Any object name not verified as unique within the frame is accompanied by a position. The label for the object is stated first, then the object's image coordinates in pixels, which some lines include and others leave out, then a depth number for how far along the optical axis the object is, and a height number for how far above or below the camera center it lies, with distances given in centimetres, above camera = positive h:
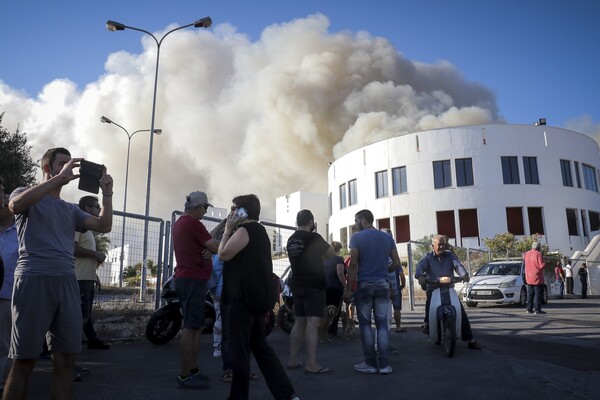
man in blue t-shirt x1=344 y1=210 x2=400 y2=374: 507 -8
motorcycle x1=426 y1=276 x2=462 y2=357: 569 -41
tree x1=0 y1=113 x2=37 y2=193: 2022 +552
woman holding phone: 340 -14
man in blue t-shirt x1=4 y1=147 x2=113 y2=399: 278 +2
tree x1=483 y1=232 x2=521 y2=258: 2693 +214
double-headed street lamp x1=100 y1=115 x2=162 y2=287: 762 +710
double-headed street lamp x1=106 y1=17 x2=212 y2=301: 1773 +972
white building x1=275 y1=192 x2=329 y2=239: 6612 +1088
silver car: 1365 -22
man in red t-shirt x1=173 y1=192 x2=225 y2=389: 431 +8
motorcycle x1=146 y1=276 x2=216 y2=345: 671 -53
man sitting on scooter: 617 +17
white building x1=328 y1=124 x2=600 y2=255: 3212 +674
